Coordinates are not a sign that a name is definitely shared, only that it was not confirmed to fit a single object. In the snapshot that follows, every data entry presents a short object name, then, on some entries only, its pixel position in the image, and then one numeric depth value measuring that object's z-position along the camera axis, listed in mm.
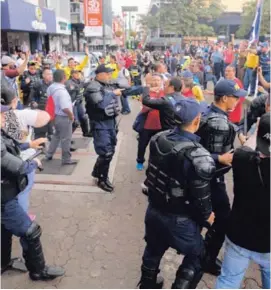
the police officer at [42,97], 7387
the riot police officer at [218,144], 3200
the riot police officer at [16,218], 2767
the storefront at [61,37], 21953
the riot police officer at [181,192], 2506
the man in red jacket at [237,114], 5477
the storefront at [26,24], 13805
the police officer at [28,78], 8406
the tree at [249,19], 40469
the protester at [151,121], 5379
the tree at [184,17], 44062
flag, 10172
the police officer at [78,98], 7460
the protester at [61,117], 5887
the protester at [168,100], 4828
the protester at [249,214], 2217
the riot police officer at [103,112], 4988
